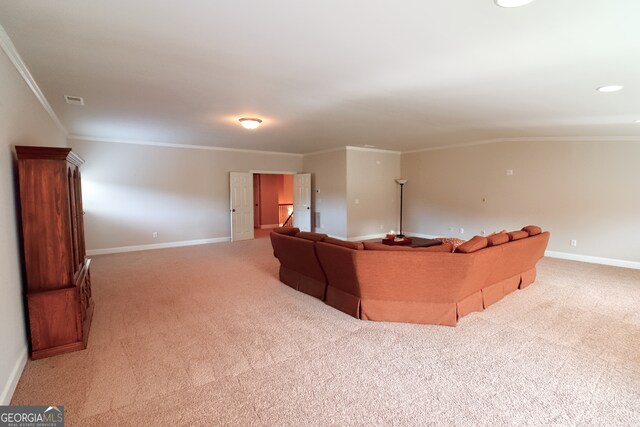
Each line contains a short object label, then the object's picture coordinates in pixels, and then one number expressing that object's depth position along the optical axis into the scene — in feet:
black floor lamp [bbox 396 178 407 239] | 27.76
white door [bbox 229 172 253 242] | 26.40
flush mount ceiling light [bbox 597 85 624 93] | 9.98
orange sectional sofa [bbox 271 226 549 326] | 9.78
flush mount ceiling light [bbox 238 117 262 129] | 15.12
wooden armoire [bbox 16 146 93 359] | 8.16
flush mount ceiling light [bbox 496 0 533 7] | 5.68
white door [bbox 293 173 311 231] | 29.19
